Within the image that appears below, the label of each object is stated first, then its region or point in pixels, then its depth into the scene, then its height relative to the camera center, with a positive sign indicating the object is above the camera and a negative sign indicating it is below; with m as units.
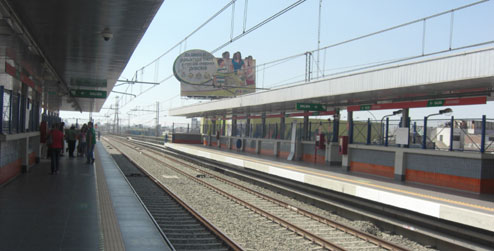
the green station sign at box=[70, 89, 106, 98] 20.77 +1.36
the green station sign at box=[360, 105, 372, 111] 17.34 +1.12
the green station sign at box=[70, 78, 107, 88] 20.17 +1.89
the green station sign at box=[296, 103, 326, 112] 19.24 +1.15
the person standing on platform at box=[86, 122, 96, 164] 18.53 -0.79
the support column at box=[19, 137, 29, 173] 14.17 -1.18
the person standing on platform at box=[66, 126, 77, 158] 21.96 -0.89
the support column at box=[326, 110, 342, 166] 20.16 -0.74
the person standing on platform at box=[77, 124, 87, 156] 21.11 -1.10
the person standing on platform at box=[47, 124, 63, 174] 13.76 -0.79
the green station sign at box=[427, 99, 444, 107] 14.24 +1.19
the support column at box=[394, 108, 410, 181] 14.59 -0.95
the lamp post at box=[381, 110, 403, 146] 15.93 +0.32
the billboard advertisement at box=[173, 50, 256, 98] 49.94 +6.78
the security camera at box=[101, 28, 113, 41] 10.12 +2.08
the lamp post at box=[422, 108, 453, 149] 14.14 +0.15
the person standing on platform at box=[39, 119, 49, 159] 16.88 -0.50
